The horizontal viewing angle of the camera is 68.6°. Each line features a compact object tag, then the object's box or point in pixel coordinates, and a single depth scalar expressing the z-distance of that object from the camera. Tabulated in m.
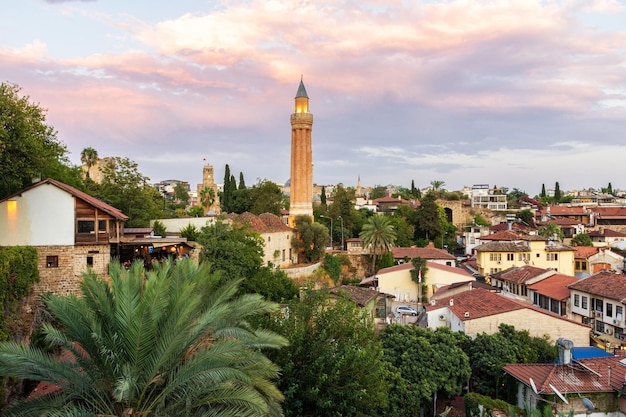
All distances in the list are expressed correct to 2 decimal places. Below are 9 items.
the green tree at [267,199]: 68.00
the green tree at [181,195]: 127.12
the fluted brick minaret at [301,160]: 67.38
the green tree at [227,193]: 77.12
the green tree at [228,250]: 31.09
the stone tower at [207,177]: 119.88
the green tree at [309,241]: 53.66
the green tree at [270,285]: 33.38
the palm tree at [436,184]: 118.94
